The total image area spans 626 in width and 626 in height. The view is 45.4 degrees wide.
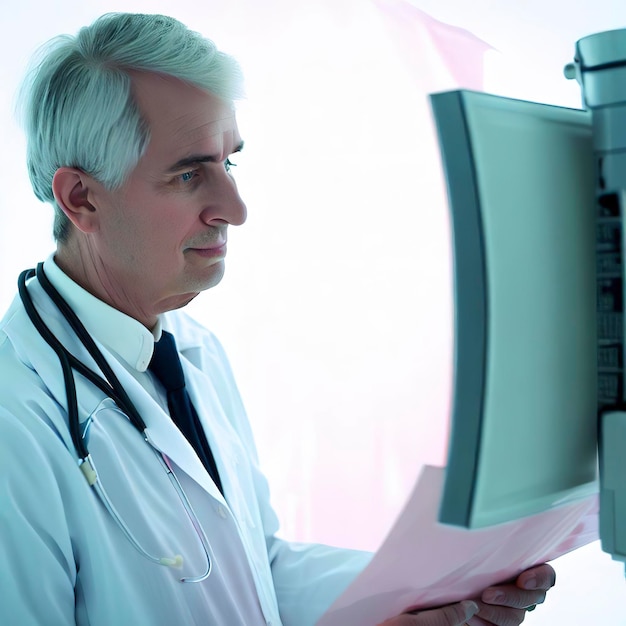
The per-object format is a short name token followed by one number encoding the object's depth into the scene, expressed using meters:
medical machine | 0.51
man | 0.88
